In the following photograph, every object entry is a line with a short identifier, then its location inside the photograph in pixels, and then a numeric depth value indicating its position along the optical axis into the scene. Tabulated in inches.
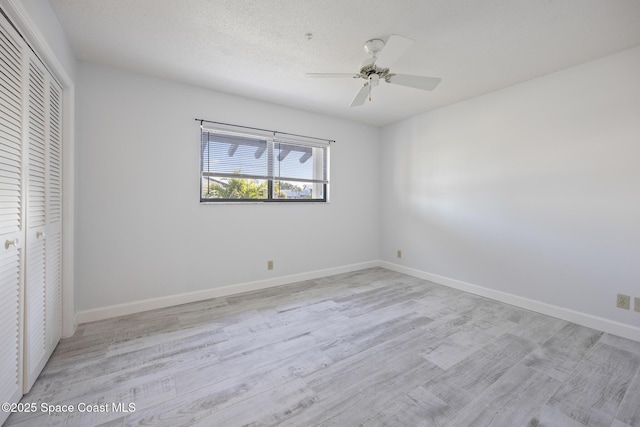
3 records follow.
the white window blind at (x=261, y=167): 121.9
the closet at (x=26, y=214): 50.9
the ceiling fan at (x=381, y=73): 80.5
